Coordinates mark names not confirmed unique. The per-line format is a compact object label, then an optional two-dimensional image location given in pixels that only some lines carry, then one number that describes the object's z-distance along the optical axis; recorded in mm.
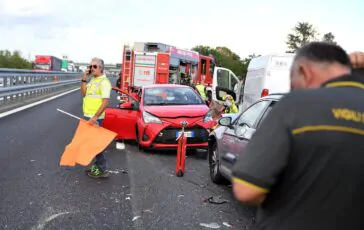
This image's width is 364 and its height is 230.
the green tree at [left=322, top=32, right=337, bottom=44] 96312
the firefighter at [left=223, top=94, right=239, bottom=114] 14734
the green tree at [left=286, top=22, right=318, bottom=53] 97000
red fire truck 21703
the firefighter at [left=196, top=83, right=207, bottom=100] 17131
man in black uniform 1816
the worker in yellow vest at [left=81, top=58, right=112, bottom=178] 7172
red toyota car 9609
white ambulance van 12312
